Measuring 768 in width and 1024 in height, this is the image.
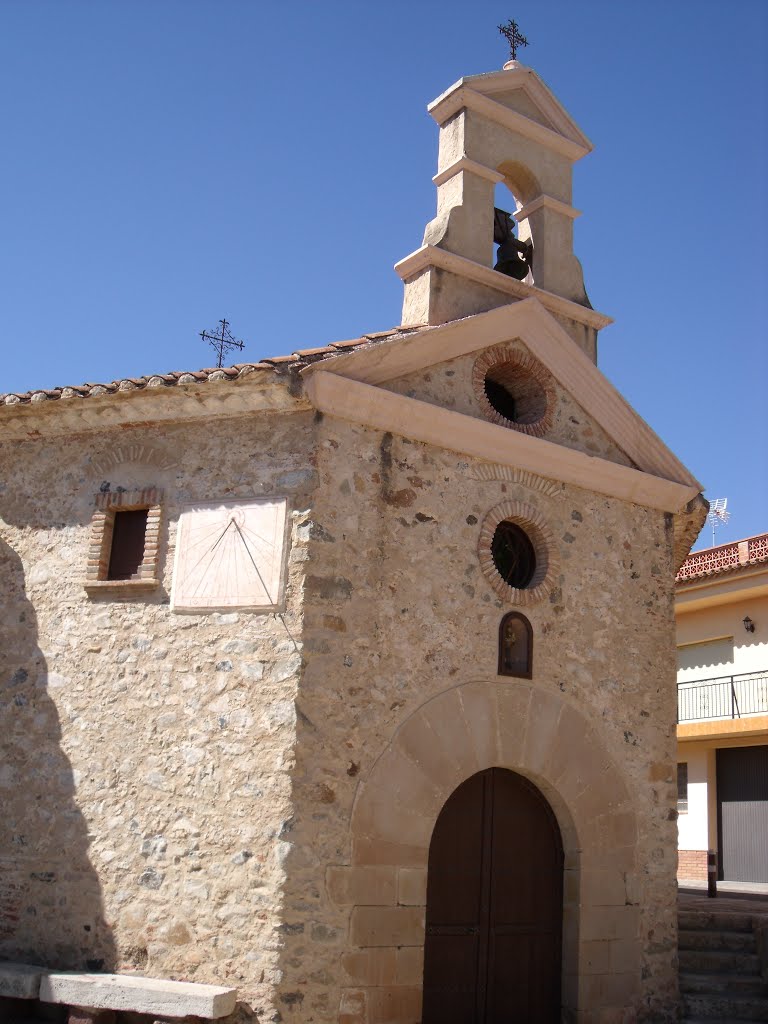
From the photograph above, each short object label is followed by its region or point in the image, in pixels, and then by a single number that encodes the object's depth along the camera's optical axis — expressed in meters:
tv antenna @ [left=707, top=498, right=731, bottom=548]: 25.30
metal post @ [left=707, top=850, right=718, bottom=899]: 12.02
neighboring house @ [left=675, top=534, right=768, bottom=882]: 17.44
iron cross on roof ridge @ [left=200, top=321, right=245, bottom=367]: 13.72
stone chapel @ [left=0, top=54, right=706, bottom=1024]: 6.63
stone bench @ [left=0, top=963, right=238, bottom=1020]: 6.11
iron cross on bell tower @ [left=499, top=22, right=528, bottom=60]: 9.82
